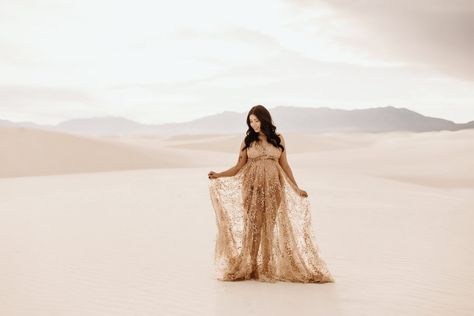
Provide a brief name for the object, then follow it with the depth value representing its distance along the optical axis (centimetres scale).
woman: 684
